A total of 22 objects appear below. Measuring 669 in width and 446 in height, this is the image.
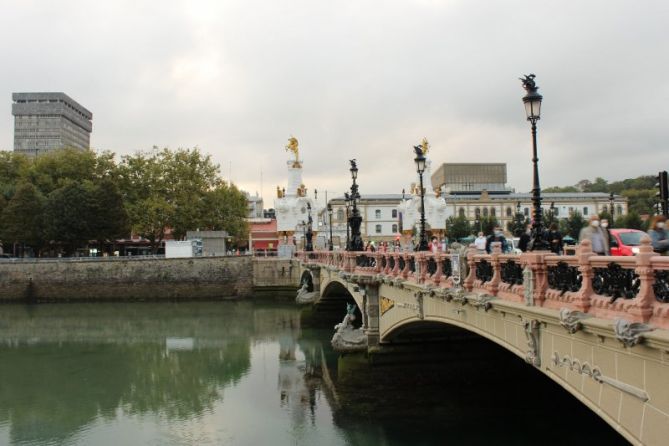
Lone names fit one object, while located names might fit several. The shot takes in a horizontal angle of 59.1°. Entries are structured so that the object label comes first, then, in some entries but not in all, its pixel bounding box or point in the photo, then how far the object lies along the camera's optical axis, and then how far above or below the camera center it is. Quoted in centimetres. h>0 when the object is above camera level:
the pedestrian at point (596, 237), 891 +12
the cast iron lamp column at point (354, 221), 2262 +106
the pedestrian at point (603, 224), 1037 +37
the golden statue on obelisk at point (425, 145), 4391 +765
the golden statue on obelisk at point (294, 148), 5331 +921
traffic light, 1202 +111
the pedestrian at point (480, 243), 1472 +9
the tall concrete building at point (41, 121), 12162 +2745
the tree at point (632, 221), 4745 +191
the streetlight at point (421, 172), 1566 +211
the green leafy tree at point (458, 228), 6727 +218
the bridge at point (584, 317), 576 -91
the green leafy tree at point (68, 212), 5150 +348
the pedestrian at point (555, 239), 1115 +13
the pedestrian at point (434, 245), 1748 +7
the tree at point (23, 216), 5194 +323
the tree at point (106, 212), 5250 +353
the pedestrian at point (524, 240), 1076 +11
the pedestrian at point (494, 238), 1261 +19
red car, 1397 +12
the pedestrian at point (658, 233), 805 +16
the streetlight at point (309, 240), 4284 +65
